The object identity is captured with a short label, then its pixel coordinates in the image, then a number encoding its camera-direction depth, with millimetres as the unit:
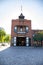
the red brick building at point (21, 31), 14180
